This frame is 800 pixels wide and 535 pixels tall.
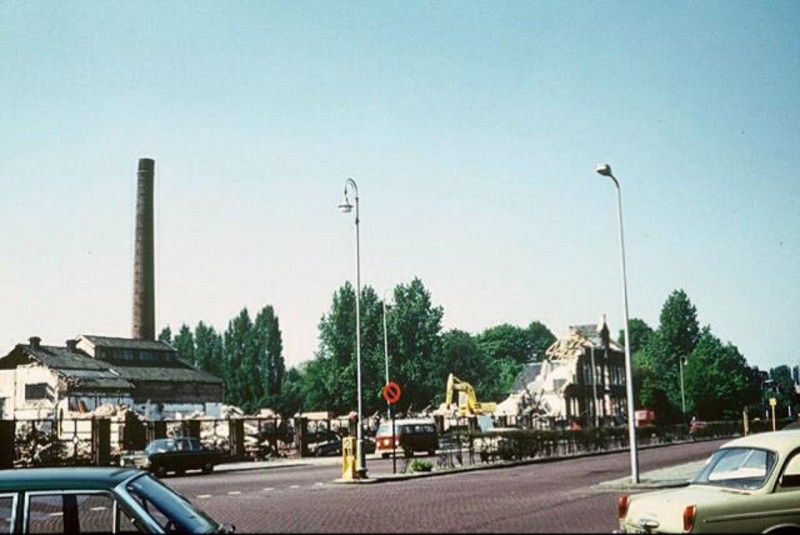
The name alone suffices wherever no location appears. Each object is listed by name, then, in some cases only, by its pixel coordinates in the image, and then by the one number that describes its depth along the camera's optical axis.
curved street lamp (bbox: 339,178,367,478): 25.98
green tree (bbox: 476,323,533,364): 141.50
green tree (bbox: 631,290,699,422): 108.50
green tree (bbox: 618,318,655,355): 141.68
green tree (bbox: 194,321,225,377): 116.12
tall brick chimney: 69.31
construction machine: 62.59
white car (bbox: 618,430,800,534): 8.01
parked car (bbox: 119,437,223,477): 32.59
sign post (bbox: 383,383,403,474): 26.85
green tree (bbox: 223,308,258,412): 102.25
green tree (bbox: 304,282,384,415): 83.25
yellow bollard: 25.61
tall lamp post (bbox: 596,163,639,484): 21.56
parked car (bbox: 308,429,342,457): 49.16
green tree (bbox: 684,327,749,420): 79.00
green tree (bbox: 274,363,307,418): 99.56
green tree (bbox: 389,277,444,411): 83.19
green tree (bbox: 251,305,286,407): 101.62
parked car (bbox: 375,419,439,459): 41.47
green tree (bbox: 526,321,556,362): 143.11
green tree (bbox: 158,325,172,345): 128.12
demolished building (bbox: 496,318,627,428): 84.12
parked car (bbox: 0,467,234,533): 5.81
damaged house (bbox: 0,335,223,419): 63.47
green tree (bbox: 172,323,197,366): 122.06
